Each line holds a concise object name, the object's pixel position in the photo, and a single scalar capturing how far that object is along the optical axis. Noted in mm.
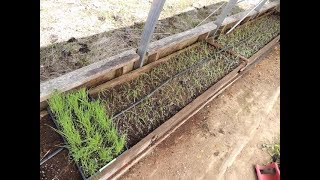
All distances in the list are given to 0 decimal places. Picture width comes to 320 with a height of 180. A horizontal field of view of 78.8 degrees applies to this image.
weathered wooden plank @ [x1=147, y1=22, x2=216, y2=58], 2312
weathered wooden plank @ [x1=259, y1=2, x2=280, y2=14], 3774
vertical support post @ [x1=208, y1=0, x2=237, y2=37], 2671
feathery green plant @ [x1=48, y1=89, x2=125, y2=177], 1605
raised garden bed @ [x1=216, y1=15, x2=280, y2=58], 3114
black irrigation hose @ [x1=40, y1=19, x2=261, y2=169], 1607
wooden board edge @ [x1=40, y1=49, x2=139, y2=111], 1705
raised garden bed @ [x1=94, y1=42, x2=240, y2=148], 1993
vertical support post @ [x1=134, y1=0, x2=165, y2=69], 1732
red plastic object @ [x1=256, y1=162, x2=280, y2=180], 2076
